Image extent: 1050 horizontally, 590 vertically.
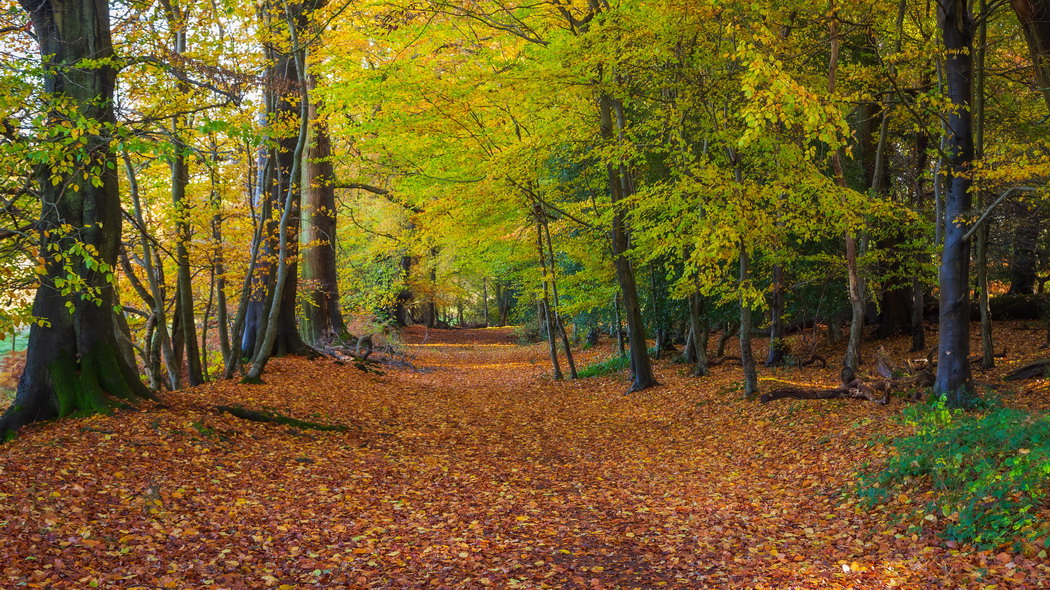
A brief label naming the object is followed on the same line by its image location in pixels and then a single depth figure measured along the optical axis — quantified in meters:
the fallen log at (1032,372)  10.54
